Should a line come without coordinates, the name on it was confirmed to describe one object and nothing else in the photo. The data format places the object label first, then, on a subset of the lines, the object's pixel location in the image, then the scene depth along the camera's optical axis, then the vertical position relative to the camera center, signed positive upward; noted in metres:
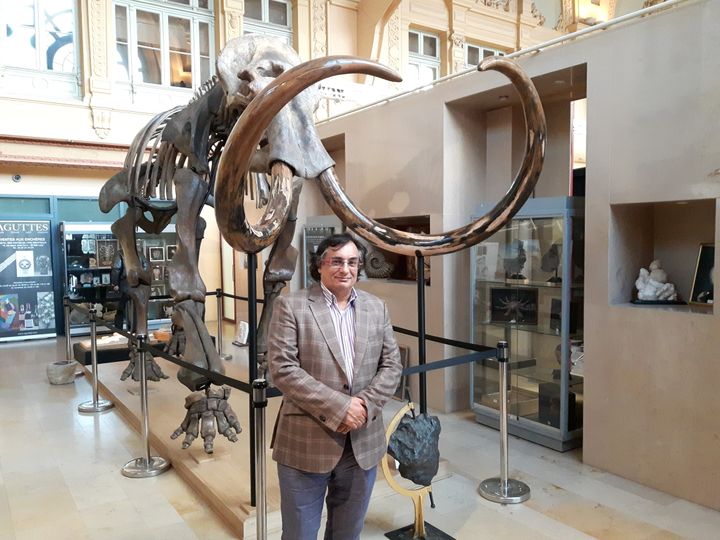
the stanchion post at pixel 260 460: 2.52 -0.97
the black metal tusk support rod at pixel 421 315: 3.03 -0.41
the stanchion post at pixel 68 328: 6.34 -0.98
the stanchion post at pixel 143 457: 3.87 -1.50
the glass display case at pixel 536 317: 4.24 -0.64
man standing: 2.04 -0.55
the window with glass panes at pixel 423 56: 12.60 +4.10
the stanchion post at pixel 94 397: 5.10 -1.44
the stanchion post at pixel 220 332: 6.98 -1.13
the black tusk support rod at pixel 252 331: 2.91 -0.47
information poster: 9.13 -0.61
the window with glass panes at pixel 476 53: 13.48 +4.45
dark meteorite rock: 2.76 -1.02
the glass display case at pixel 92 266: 9.52 -0.38
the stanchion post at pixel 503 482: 3.42 -1.56
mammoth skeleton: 2.07 +0.33
